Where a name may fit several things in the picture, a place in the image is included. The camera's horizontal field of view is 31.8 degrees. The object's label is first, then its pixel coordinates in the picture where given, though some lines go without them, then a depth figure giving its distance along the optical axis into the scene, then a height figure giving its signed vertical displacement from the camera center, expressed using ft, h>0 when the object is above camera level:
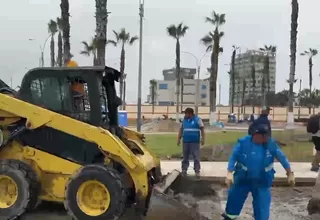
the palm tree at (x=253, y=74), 267.59 +11.58
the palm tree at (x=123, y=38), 237.25 +24.48
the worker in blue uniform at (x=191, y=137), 41.55 -2.98
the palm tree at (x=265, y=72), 250.57 +11.84
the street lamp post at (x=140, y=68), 74.04 +3.84
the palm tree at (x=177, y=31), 222.48 +26.10
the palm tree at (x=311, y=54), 310.65 +25.59
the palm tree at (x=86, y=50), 234.58 +19.05
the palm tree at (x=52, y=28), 213.97 +25.79
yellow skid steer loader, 24.40 -2.58
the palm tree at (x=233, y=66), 249.14 +14.21
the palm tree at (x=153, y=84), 390.79 +8.56
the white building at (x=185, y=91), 382.24 +4.21
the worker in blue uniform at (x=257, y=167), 24.20 -2.99
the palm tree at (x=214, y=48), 173.99 +16.86
